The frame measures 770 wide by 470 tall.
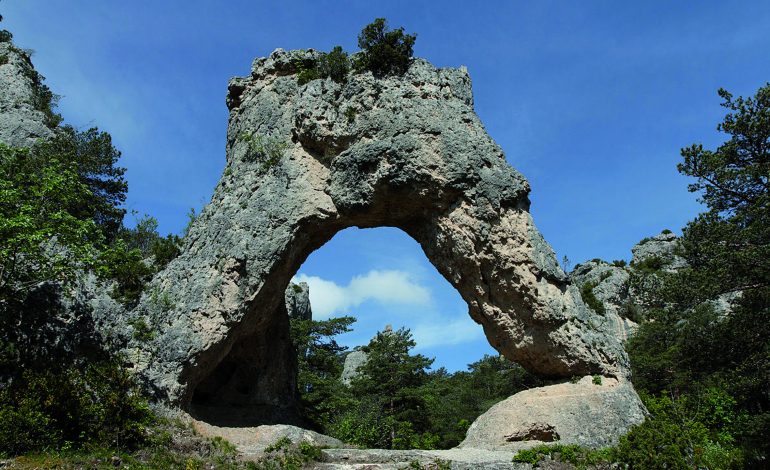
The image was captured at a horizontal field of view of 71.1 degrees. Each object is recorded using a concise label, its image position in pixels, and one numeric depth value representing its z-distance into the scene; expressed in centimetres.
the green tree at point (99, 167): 2639
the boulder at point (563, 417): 1548
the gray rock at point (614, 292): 4357
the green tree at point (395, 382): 2805
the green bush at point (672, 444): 1187
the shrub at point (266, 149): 1928
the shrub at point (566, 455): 1390
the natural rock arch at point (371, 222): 1728
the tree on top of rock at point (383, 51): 1964
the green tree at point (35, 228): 1316
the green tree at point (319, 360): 3253
